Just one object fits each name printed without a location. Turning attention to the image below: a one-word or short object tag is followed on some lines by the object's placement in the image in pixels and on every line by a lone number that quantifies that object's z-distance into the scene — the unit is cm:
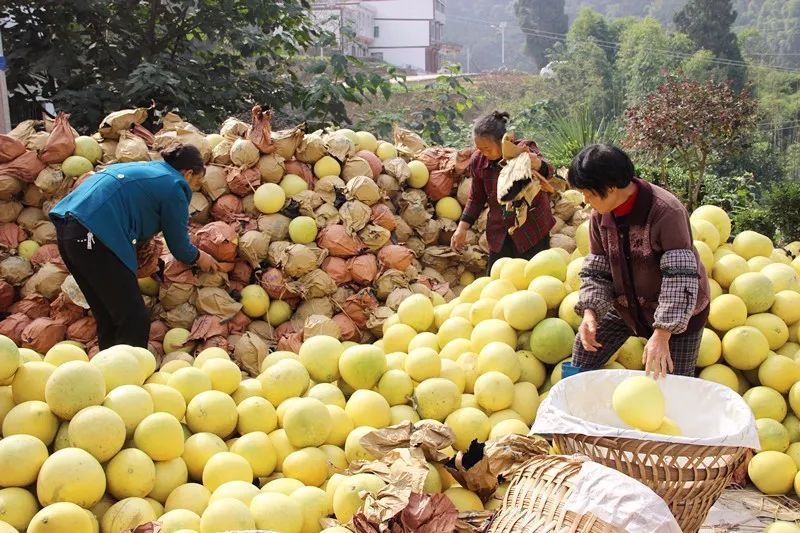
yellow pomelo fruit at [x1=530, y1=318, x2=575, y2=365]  324
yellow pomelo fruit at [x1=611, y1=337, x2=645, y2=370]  331
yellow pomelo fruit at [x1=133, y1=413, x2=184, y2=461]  222
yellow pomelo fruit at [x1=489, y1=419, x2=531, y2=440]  271
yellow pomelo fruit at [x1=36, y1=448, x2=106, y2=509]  198
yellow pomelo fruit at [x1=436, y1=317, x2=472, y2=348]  353
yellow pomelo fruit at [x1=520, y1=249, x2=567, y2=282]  359
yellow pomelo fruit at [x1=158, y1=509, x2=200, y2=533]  203
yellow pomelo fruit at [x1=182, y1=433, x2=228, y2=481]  238
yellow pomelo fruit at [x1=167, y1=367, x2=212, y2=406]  261
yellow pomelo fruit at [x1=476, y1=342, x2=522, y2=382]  309
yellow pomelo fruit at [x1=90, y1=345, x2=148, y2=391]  240
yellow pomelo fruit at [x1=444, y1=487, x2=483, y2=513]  227
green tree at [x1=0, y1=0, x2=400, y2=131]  791
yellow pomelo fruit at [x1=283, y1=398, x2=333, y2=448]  249
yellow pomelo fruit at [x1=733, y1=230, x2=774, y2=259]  380
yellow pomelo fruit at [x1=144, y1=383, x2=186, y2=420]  244
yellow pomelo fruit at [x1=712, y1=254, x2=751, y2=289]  354
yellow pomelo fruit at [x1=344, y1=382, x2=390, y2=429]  273
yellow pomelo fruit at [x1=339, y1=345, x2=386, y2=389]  294
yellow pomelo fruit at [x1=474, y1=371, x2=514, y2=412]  292
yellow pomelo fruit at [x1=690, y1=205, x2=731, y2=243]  385
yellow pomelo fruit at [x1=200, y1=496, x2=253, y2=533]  196
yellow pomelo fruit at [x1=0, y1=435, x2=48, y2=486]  200
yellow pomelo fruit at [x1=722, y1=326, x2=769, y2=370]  324
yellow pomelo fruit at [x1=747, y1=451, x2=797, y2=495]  300
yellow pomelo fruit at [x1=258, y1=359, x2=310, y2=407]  280
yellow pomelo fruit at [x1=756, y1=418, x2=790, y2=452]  306
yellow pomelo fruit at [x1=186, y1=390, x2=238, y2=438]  252
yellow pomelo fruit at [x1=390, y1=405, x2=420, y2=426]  282
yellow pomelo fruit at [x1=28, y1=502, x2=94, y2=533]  185
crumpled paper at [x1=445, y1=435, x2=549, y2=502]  228
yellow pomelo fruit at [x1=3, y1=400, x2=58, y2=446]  215
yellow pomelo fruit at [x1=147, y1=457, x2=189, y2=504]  225
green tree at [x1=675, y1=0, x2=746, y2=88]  4122
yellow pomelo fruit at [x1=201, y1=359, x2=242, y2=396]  276
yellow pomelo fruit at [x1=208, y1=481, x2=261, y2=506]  213
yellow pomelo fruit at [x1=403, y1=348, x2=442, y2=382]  303
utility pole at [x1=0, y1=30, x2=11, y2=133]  597
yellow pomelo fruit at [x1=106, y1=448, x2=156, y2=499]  212
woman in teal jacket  375
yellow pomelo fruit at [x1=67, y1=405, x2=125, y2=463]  211
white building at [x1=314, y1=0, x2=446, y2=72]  5650
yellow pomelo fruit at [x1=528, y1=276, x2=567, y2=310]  342
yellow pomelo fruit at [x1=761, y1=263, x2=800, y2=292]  352
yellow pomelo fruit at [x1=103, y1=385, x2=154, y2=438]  225
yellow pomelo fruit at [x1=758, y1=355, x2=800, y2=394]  320
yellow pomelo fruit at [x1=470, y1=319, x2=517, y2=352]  333
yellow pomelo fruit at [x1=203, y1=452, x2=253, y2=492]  228
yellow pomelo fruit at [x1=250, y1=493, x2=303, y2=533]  205
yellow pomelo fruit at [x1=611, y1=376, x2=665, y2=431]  227
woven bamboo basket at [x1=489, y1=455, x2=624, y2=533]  172
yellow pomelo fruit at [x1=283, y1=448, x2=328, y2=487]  242
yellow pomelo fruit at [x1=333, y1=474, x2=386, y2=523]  209
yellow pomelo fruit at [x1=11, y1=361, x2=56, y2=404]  229
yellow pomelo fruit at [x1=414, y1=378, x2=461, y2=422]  285
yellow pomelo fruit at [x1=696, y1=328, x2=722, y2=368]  329
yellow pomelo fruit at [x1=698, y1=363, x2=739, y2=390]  325
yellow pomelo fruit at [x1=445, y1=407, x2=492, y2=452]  274
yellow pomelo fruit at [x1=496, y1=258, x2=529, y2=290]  373
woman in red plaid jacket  440
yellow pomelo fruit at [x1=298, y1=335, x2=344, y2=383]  302
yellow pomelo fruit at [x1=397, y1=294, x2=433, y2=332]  374
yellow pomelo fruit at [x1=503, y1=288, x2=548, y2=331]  333
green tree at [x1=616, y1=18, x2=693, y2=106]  3669
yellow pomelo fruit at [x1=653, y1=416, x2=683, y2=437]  232
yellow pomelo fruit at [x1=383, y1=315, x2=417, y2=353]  364
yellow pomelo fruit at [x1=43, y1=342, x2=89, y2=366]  262
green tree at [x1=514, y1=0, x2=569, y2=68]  6619
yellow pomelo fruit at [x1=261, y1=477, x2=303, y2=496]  229
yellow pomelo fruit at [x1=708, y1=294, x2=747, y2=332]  333
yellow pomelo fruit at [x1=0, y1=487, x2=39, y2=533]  194
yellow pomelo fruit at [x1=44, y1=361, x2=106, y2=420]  217
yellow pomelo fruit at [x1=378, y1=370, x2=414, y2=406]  293
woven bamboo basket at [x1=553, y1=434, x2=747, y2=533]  201
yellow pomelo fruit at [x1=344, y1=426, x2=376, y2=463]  251
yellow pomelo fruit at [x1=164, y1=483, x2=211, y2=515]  219
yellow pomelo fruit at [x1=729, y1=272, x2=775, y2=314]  341
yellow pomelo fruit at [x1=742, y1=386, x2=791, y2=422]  315
